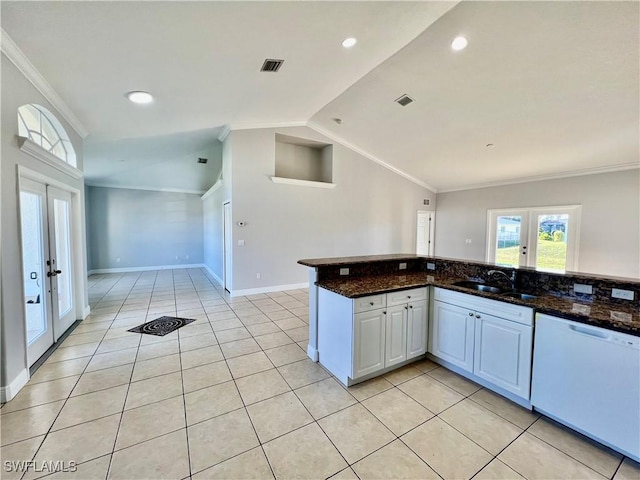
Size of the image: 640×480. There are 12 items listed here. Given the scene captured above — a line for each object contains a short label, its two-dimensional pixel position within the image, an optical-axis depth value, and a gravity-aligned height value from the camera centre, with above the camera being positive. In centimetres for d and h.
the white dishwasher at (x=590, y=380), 157 -98
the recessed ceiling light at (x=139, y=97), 300 +154
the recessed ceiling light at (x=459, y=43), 299 +220
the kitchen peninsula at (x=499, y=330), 165 -82
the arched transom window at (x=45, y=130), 257 +108
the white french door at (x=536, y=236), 607 -12
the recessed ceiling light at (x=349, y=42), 286 +209
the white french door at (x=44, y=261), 265 -41
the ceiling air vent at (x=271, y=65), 294 +190
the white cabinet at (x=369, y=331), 232 -98
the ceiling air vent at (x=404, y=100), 428 +218
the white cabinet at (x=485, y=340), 204 -96
